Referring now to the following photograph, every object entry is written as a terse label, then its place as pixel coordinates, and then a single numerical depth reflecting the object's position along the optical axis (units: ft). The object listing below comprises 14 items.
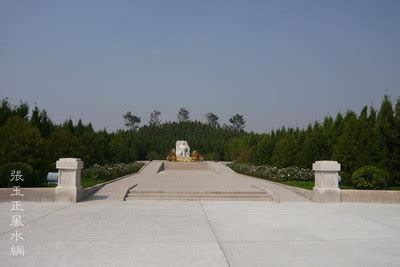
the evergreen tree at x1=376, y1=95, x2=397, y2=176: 59.05
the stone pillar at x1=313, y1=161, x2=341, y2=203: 42.09
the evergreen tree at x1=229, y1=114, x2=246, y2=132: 293.02
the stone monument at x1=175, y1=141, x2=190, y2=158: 138.31
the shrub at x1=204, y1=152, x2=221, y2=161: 154.61
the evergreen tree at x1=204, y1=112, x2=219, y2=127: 302.66
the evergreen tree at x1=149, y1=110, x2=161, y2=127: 294.66
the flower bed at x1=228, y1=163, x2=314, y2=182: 64.59
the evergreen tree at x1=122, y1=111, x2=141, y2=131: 287.48
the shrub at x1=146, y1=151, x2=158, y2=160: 153.90
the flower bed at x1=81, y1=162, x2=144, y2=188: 62.85
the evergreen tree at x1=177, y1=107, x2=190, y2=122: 304.50
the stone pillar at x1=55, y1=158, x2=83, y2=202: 40.19
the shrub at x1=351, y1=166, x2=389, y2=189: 47.44
